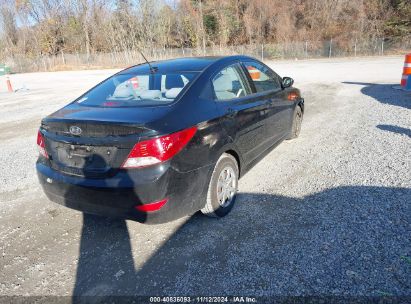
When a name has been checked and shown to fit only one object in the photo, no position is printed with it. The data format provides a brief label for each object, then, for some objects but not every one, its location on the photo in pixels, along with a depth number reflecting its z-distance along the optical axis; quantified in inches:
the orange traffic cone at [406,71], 387.2
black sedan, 106.0
